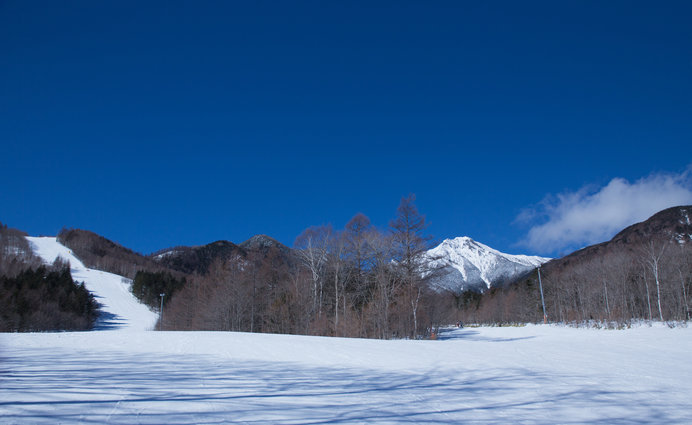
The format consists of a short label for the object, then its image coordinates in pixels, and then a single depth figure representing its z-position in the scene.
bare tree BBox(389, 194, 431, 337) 24.19
